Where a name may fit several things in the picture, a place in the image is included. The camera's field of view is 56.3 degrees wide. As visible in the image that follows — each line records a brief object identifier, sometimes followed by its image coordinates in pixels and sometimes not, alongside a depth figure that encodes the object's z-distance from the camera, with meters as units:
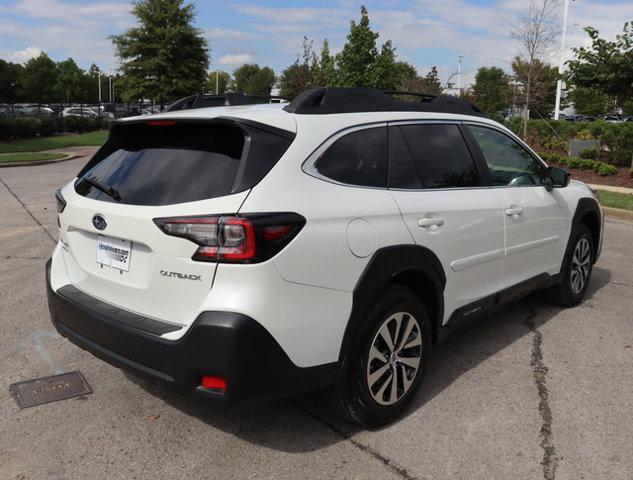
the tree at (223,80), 103.64
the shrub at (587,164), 15.15
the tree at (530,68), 19.02
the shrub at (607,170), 14.55
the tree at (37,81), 82.06
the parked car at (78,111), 39.60
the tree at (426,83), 26.38
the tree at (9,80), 78.94
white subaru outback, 2.57
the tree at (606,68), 14.03
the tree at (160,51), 36.09
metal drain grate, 3.54
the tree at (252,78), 106.80
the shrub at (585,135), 17.50
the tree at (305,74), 27.64
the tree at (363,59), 22.62
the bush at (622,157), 15.42
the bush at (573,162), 15.50
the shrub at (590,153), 16.17
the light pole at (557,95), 29.73
